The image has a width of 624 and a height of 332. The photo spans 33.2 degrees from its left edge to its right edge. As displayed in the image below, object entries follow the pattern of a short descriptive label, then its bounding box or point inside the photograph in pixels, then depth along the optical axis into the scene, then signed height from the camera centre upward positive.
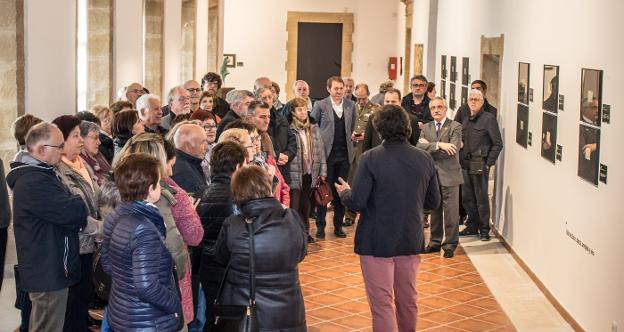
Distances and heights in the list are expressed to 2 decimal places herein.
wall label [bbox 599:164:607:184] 7.50 -0.82
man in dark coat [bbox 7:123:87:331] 6.12 -1.04
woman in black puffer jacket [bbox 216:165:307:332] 5.53 -1.05
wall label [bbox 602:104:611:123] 7.44 -0.38
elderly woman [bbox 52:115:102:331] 6.68 -0.96
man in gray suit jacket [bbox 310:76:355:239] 12.12 -0.94
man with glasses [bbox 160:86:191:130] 10.41 -0.54
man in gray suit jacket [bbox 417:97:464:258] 11.02 -1.11
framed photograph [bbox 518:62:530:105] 10.92 -0.26
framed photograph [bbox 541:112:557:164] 9.33 -0.71
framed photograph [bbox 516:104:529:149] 10.84 -0.72
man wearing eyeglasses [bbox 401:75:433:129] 13.52 -0.61
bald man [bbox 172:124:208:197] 7.02 -0.72
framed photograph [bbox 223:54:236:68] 28.09 -0.24
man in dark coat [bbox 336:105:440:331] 6.86 -1.00
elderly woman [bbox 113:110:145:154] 8.32 -0.61
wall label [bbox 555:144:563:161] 9.04 -0.81
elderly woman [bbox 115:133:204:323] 5.58 -0.92
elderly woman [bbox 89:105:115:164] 8.42 -0.68
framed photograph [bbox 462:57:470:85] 15.48 -0.21
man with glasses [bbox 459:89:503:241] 11.84 -1.09
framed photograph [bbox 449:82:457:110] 17.05 -0.67
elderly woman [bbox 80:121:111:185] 7.46 -0.68
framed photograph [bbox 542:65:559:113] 9.33 -0.28
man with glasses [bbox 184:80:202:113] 11.27 -0.44
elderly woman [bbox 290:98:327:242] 11.12 -1.14
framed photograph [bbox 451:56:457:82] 17.00 -0.20
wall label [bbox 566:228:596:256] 7.86 -1.43
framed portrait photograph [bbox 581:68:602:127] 7.70 -0.28
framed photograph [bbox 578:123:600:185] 7.73 -0.71
